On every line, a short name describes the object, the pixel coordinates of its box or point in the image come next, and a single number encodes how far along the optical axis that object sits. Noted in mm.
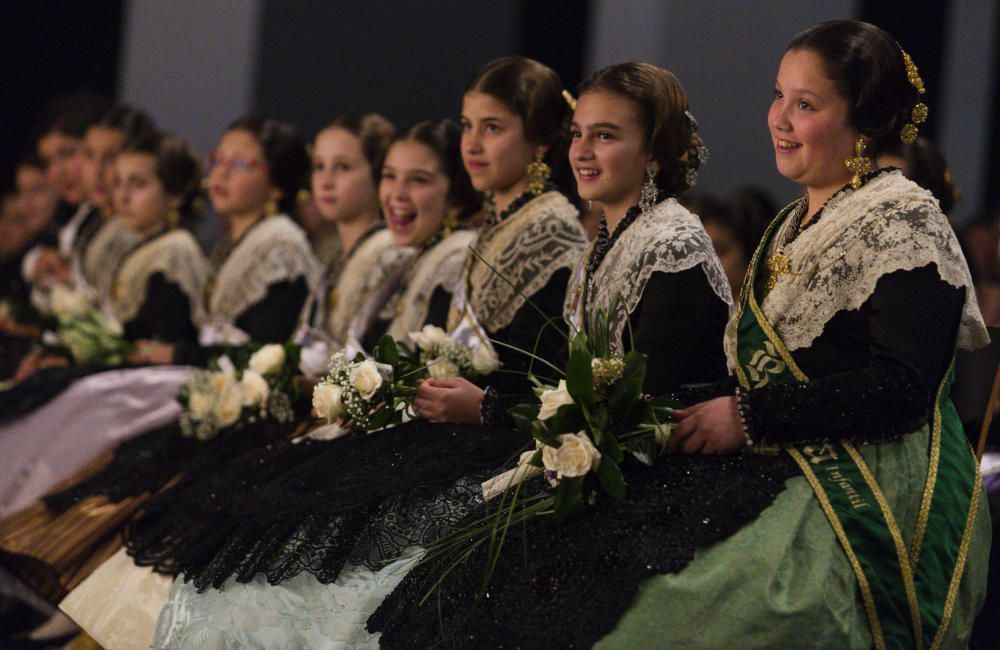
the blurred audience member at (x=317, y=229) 12398
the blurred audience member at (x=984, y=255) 10391
